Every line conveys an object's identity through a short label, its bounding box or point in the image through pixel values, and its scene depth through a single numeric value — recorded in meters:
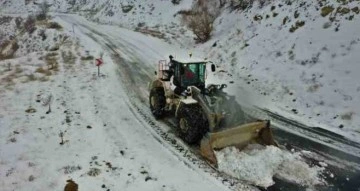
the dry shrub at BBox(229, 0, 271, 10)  25.08
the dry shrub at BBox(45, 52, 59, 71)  22.60
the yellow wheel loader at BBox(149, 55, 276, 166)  11.15
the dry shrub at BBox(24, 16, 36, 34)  41.22
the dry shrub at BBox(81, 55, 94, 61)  25.03
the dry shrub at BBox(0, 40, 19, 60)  36.86
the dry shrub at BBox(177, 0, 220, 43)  26.56
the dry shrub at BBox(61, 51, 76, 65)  24.12
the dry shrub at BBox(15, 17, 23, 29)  53.39
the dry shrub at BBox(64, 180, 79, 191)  9.44
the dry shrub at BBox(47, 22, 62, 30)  40.31
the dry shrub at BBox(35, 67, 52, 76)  21.10
